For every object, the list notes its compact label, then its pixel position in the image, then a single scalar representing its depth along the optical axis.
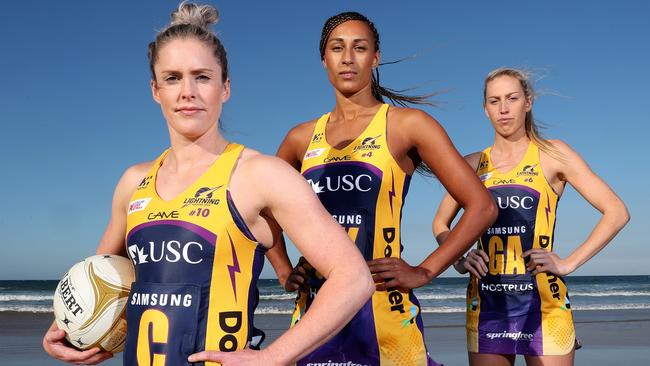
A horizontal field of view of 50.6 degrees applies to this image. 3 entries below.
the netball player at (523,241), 4.60
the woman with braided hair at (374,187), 3.05
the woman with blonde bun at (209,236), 2.06
